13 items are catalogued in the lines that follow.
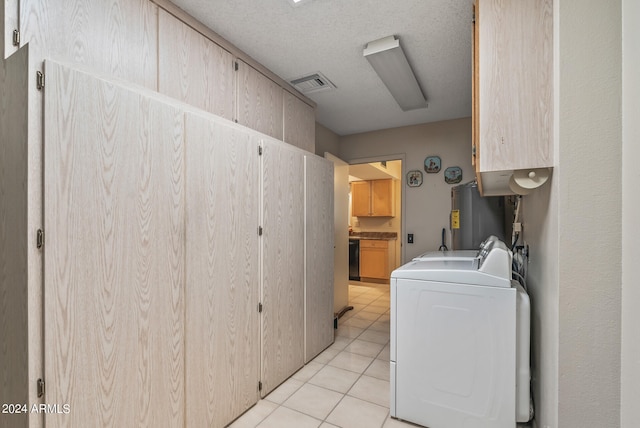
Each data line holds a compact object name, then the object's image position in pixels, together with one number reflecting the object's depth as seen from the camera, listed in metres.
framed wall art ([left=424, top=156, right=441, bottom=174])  3.88
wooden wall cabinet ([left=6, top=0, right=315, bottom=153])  1.24
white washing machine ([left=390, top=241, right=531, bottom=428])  1.62
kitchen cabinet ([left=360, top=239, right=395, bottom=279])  6.10
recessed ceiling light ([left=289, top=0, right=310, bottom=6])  1.70
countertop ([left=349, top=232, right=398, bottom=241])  6.21
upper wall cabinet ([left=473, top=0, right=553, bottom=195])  1.27
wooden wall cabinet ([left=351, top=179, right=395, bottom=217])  6.39
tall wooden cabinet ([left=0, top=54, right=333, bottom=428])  1.08
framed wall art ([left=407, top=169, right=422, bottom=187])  3.99
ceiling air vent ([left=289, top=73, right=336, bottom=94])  2.66
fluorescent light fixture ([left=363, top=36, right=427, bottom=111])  2.12
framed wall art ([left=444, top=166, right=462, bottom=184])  3.76
